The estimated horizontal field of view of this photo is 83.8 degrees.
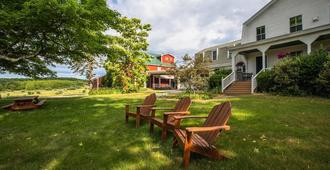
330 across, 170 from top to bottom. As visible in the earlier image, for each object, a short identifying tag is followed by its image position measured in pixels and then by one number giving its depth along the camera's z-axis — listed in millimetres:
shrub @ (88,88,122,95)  20203
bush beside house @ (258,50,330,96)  10129
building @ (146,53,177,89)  33622
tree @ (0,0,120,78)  6723
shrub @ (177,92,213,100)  11814
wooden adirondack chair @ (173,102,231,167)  2680
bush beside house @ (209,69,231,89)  16634
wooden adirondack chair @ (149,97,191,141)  3760
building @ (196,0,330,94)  13312
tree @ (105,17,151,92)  21438
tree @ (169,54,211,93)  12539
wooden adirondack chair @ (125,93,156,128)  5082
